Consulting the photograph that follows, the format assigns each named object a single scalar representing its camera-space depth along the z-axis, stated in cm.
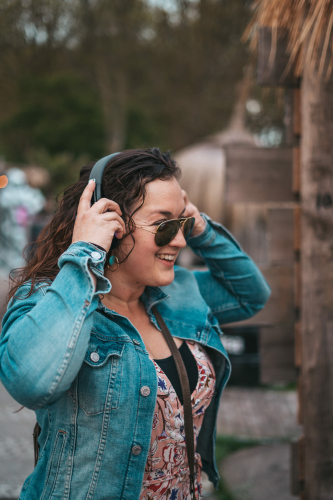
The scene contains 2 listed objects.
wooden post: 226
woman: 122
